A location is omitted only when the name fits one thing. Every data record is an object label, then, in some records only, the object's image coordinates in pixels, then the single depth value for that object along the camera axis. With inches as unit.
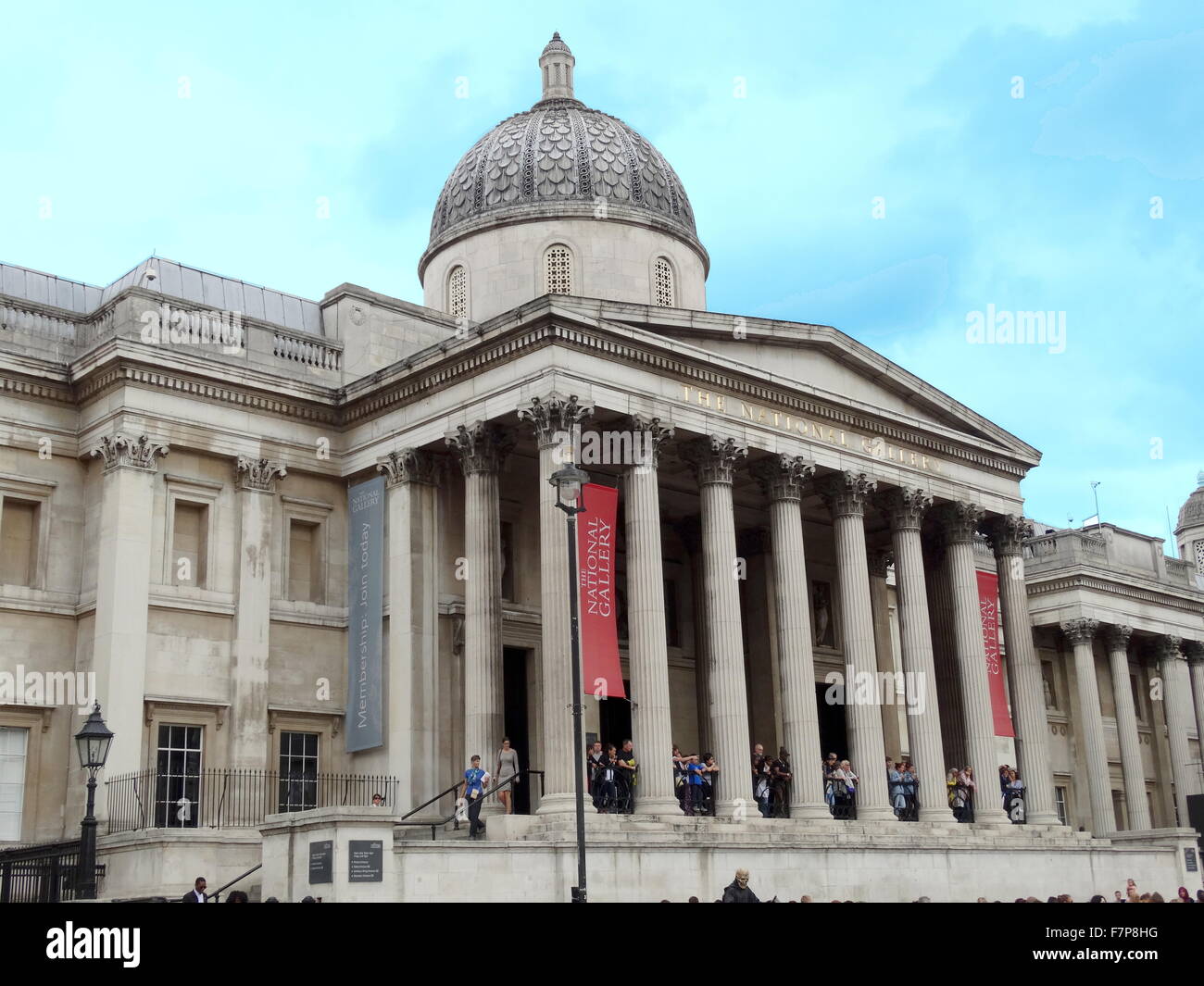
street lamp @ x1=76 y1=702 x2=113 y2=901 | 758.5
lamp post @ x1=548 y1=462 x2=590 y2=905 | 768.9
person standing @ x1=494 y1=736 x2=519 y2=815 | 1042.1
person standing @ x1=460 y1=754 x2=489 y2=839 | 979.3
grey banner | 1170.6
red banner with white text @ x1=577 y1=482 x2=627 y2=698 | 1052.7
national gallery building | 1074.1
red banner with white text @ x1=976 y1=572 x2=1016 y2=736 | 1396.4
